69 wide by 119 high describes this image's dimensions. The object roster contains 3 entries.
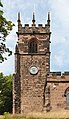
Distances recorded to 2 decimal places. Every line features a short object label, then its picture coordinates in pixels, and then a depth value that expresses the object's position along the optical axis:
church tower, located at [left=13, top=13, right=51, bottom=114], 29.28
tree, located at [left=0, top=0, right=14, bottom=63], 11.64
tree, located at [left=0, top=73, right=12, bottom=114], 38.72
